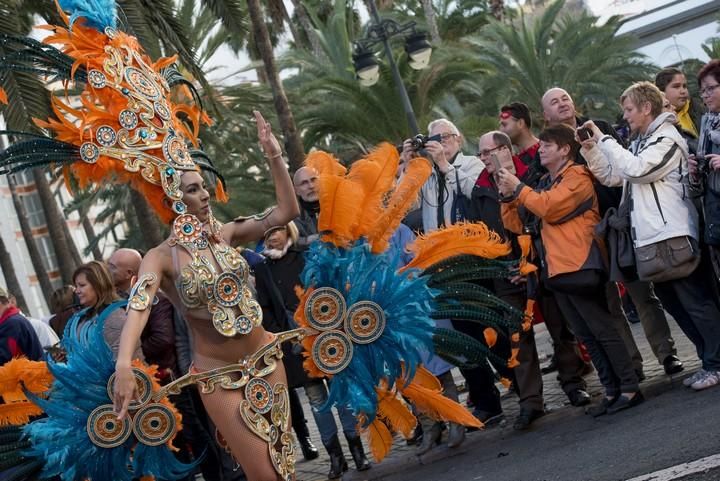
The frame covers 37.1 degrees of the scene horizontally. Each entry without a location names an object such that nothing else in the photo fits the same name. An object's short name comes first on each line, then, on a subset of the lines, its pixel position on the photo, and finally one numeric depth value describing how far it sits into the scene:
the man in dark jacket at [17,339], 8.11
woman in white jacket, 6.92
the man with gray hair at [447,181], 7.92
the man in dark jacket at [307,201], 8.29
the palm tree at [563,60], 21.97
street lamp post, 16.75
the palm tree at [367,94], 21.39
